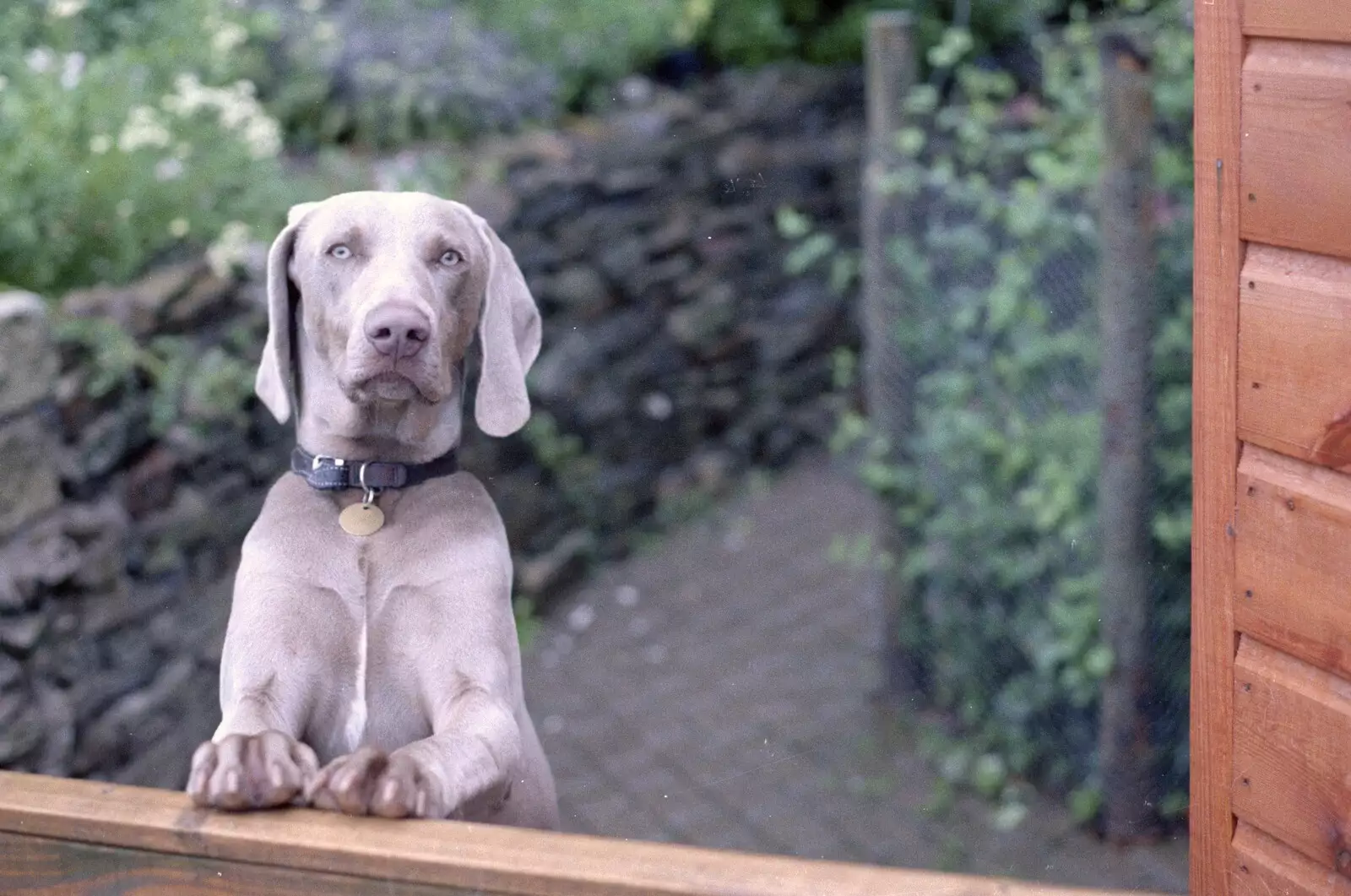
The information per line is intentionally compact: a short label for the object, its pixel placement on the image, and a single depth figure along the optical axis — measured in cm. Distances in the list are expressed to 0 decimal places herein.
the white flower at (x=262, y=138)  357
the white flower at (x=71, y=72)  357
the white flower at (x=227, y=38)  398
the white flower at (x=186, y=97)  335
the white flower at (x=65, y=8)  329
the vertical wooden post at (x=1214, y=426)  155
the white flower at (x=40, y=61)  359
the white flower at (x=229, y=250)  353
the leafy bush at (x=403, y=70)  472
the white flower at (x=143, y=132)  334
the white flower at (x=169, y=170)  356
